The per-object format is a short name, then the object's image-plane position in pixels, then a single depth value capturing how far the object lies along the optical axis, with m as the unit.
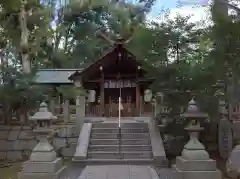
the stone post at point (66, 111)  9.30
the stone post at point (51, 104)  9.70
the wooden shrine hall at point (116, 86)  10.49
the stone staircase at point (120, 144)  6.88
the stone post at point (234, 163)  3.53
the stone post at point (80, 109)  8.69
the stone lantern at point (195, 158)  5.52
